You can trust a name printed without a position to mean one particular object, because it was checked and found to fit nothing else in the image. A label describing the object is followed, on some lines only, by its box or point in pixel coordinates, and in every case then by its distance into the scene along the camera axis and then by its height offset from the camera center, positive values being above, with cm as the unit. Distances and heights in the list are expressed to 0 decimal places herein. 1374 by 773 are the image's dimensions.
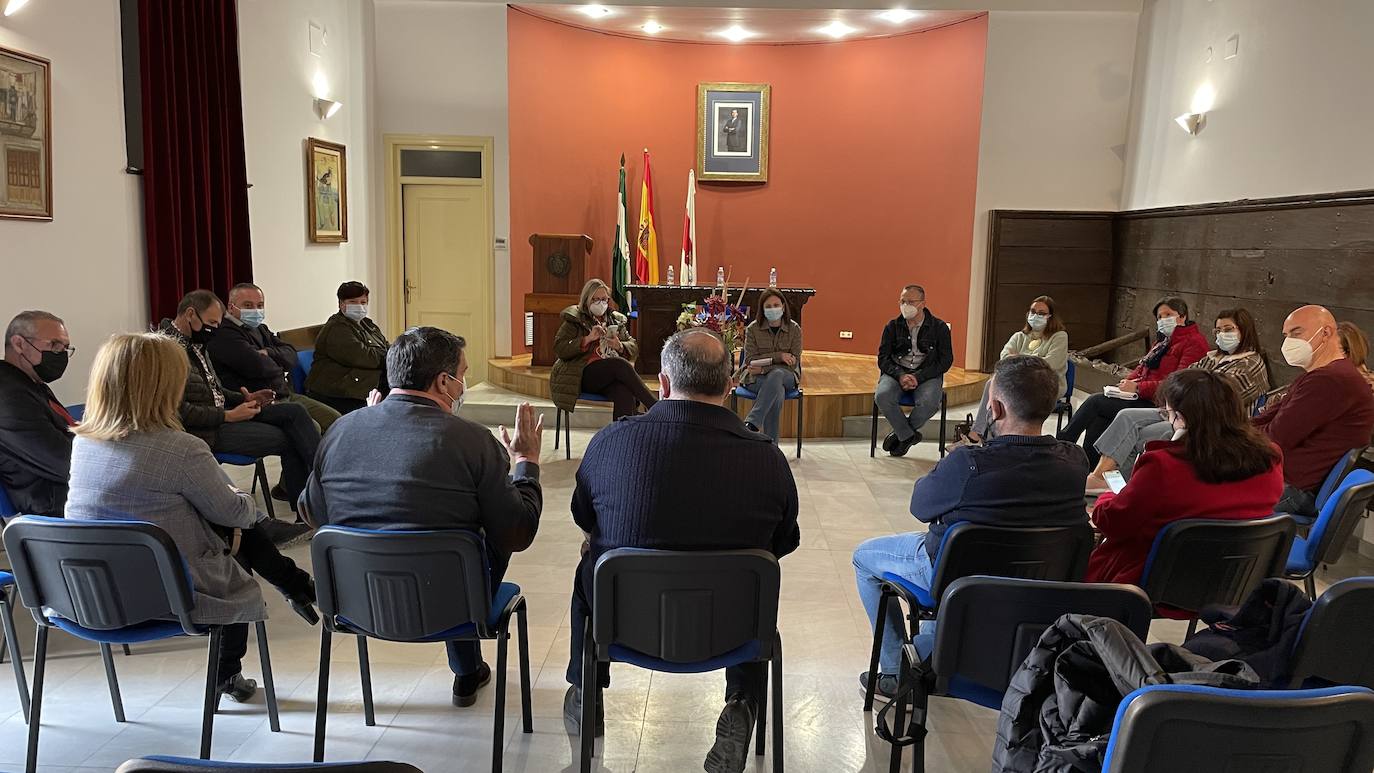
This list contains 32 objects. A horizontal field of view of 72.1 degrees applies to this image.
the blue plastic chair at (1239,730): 140 -68
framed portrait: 940 +132
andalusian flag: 874 +0
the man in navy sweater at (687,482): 229 -54
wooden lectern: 800 -13
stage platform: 702 -96
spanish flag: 905 +12
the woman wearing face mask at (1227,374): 482 -51
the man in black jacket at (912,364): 632 -65
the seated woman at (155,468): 239 -56
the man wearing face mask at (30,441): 304 -64
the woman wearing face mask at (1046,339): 615 -45
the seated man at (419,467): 235 -53
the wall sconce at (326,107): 724 +111
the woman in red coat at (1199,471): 259 -54
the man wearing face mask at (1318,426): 373 -58
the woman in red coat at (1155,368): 550 -56
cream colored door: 859 -8
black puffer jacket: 149 -68
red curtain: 515 +56
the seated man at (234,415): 418 -75
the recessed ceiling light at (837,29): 877 +222
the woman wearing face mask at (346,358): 508 -57
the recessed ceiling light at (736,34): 905 +220
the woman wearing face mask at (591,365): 602 -68
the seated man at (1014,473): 242 -52
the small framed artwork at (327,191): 710 +46
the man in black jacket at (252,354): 457 -53
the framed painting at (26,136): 412 +48
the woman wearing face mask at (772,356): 620 -62
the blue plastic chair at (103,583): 221 -81
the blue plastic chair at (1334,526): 304 -80
